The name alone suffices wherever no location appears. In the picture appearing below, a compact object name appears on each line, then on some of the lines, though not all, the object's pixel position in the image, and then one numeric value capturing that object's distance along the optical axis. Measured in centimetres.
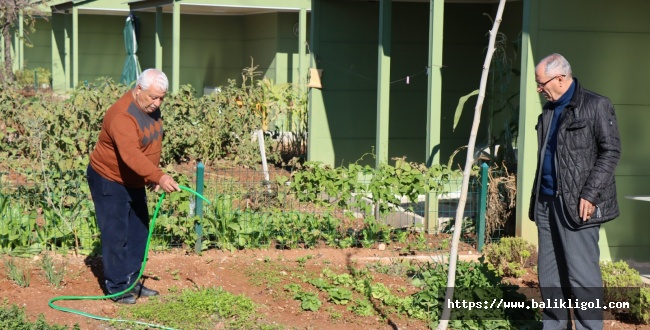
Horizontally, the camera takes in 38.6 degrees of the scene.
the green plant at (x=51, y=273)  729
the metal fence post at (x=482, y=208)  870
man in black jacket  561
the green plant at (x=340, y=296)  702
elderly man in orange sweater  655
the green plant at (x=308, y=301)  686
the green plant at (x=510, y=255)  816
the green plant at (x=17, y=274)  721
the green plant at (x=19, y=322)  605
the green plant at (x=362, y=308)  681
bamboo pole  495
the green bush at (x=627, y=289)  674
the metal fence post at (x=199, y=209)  827
